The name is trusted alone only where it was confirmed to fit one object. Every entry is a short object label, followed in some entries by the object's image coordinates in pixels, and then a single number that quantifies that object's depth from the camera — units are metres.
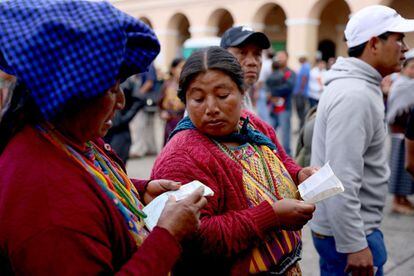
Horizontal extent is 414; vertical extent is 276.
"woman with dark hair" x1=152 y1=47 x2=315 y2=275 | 1.76
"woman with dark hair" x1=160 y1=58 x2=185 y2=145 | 7.12
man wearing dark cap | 3.14
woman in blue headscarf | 1.14
